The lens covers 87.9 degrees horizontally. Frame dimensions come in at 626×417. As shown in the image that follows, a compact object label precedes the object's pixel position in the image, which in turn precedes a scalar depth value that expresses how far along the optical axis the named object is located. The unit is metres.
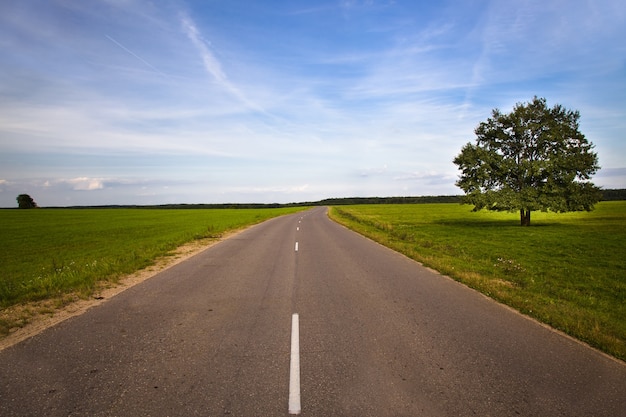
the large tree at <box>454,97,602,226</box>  29.73
